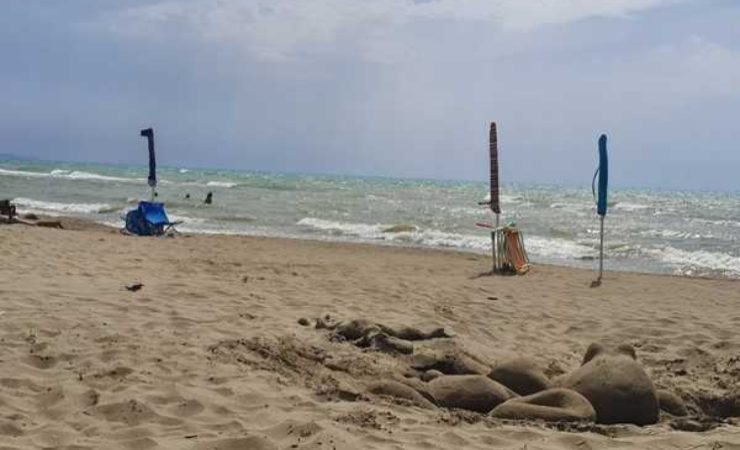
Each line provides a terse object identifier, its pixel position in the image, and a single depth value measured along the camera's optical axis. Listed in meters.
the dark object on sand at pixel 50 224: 16.16
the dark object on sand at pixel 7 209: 16.09
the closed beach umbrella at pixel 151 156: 16.64
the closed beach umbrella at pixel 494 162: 11.95
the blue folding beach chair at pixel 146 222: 16.47
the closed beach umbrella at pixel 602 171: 11.63
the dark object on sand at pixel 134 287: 7.40
